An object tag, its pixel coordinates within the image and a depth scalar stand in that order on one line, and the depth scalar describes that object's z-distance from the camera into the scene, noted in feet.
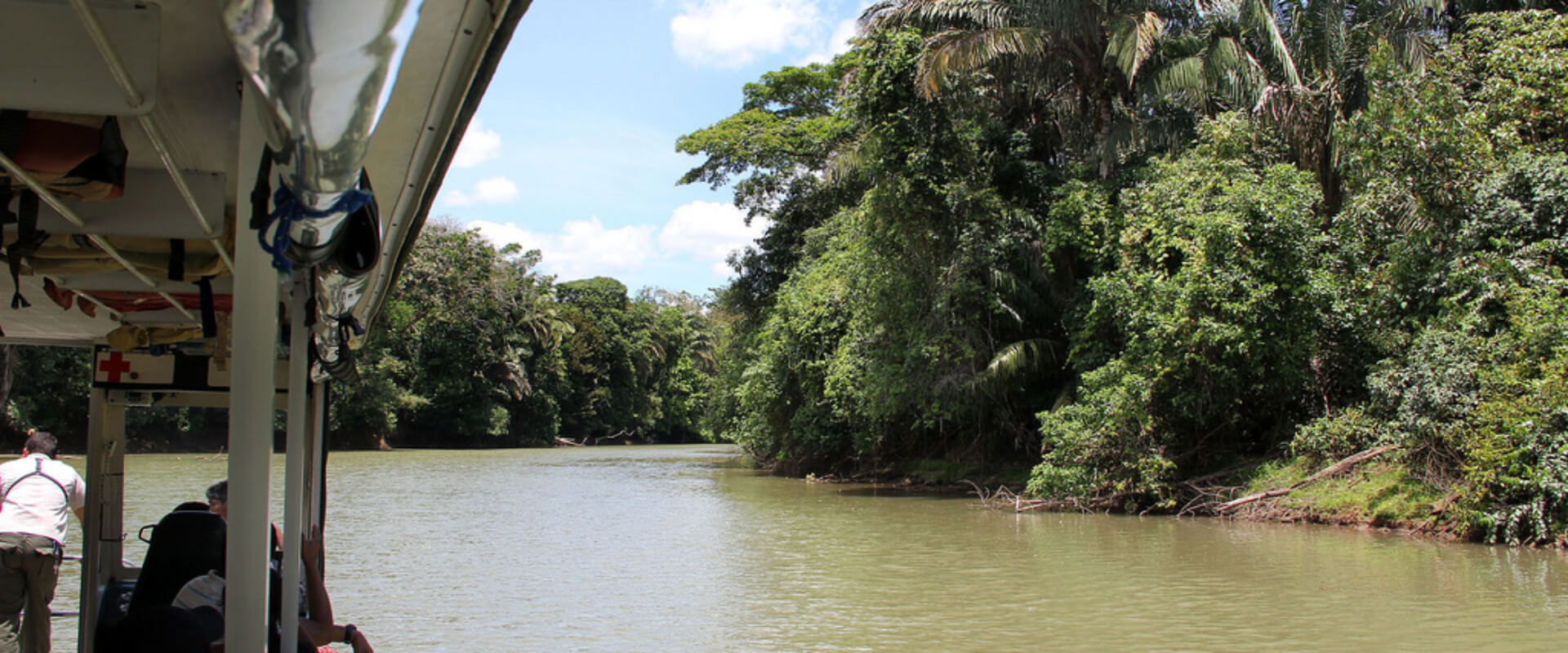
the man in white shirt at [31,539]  16.80
